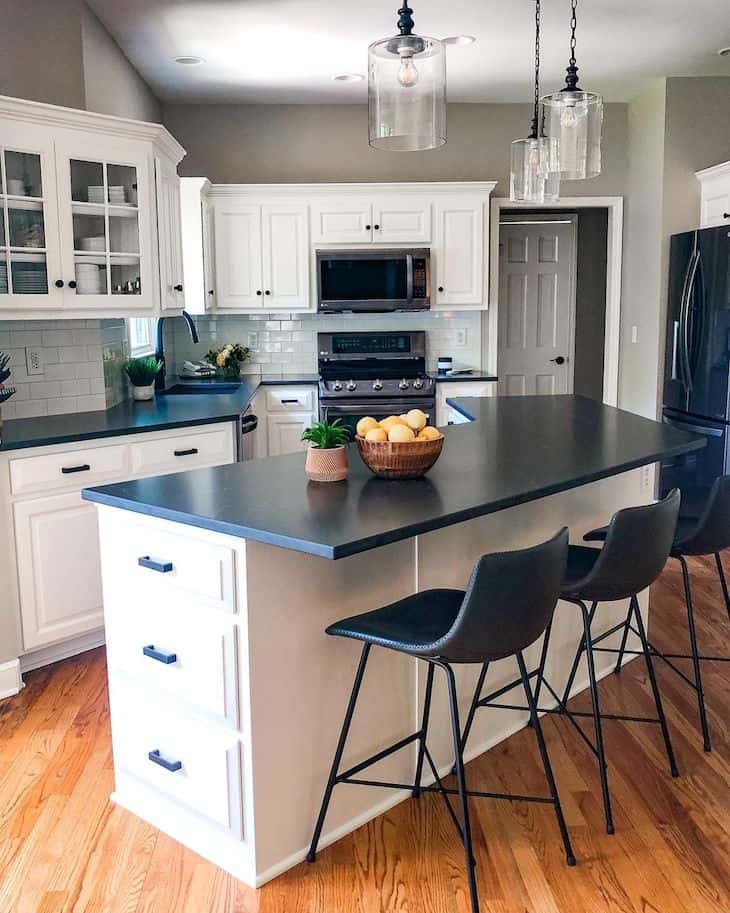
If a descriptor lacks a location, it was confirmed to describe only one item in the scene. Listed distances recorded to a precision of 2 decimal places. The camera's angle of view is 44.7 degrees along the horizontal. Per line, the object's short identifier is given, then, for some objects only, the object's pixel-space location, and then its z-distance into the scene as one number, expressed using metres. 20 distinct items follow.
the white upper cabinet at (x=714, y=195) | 5.38
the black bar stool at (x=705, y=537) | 2.84
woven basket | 2.47
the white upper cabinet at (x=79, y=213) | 3.57
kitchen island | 2.08
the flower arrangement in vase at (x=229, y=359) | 6.18
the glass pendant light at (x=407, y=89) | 2.18
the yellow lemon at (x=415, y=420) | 2.54
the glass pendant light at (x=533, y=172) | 3.01
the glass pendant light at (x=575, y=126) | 2.69
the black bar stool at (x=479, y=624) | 1.93
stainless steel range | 5.91
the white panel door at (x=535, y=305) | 7.34
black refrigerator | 5.07
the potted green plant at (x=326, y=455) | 2.49
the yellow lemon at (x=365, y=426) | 2.56
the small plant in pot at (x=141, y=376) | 4.71
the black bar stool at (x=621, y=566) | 2.37
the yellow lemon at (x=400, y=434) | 2.48
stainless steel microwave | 5.96
